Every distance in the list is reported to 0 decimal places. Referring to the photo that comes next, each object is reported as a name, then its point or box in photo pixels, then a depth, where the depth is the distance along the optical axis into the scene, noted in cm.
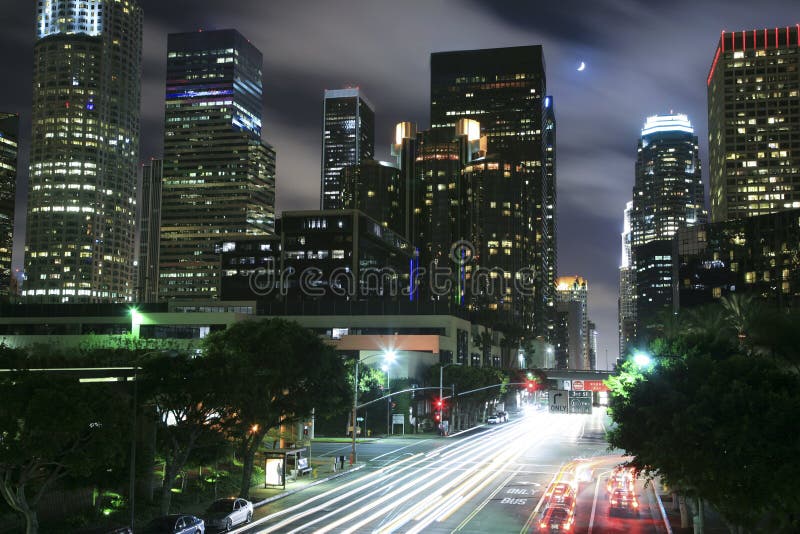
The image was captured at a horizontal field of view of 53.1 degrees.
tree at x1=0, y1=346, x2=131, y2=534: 3428
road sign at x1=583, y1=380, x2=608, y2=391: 15034
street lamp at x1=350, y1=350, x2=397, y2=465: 10981
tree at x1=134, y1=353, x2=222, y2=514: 4759
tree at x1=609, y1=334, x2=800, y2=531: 2934
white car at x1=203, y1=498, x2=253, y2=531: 4300
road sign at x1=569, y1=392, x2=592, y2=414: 19250
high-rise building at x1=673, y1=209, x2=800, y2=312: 17262
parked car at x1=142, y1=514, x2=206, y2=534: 3941
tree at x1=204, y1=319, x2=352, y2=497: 5462
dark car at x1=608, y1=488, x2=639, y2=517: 5106
